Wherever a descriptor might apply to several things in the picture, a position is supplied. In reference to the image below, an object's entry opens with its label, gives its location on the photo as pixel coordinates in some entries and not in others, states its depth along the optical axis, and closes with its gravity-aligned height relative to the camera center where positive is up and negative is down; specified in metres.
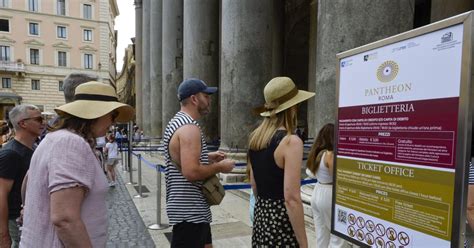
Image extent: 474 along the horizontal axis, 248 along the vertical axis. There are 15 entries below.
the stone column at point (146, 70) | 22.61 +2.28
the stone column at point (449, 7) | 8.82 +2.57
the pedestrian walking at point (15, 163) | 2.91 -0.51
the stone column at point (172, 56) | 16.59 +2.33
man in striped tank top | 2.76 -0.51
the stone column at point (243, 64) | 8.89 +1.07
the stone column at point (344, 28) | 4.12 +0.96
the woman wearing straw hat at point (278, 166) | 2.40 -0.42
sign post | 1.55 -0.14
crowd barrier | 5.95 -1.71
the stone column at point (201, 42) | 12.23 +2.19
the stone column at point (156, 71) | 19.80 +1.90
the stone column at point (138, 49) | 26.78 +4.18
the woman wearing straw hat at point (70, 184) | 1.76 -0.41
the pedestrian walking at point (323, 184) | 3.59 -0.77
